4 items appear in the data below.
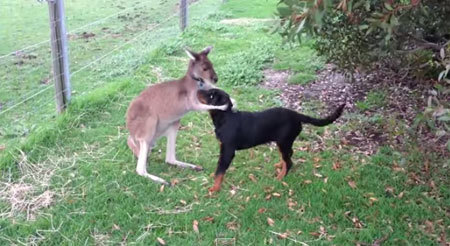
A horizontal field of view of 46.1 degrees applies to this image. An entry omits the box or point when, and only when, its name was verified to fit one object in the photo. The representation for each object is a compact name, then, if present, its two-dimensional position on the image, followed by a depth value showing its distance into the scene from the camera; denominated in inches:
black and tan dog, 170.7
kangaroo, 181.9
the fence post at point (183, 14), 388.8
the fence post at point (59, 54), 213.3
